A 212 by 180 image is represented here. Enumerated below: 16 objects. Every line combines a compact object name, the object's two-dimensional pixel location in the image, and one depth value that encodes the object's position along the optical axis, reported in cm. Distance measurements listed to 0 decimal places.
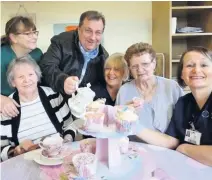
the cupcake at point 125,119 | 102
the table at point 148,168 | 105
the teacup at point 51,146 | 119
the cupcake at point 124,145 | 117
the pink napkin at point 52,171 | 106
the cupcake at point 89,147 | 115
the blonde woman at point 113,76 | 176
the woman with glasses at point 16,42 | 177
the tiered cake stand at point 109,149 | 102
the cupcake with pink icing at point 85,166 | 97
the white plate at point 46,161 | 114
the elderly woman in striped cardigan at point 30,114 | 153
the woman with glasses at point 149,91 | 153
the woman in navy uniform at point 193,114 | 127
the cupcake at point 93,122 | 101
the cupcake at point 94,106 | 108
